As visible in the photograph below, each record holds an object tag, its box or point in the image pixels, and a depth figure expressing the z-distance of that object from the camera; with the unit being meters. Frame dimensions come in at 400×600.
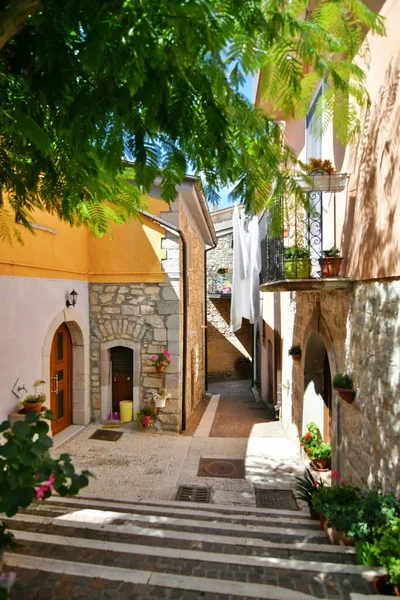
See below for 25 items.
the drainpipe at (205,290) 14.25
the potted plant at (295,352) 7.15
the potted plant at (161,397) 8.08
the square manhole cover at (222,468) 6.32
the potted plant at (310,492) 4.16
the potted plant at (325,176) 4.32
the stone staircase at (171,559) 2.30
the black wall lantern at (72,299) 7.73
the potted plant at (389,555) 2.29
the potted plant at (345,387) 4.13
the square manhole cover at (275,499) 5.30
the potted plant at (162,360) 8.02
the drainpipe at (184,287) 8.09
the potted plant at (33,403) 6.15
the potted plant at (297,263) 4.79
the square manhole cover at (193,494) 5.45
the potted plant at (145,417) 8.05
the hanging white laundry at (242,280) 13.02
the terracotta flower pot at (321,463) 5.78
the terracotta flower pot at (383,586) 2.36
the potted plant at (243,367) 17.71
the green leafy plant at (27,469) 1.92
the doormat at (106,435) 7.70
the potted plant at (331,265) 4.42
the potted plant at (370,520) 2.77
